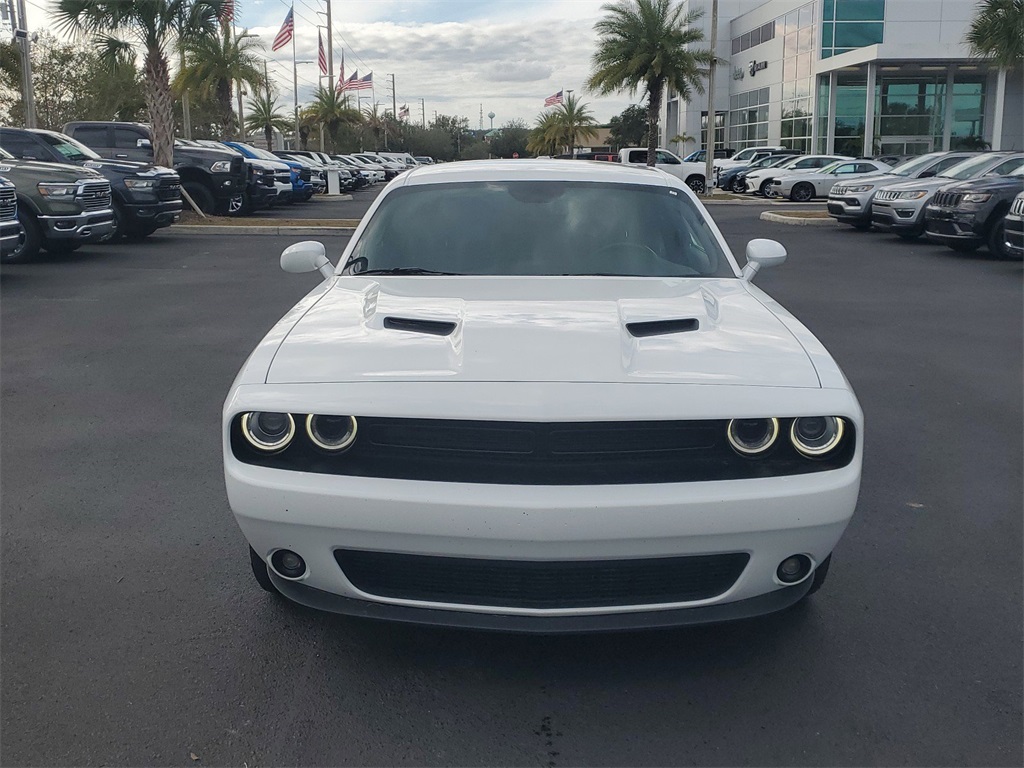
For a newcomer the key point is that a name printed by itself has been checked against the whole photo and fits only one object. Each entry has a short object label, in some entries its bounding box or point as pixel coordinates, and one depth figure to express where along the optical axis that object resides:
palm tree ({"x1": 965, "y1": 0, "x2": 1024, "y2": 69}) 30.25
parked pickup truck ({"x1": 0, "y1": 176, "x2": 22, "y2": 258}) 10.84
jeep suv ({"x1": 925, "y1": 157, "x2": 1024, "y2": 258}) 14.05
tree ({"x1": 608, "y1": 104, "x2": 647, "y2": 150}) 85.69
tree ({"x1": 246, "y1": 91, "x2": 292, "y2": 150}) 60.41
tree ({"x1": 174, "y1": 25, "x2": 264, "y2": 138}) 38.69
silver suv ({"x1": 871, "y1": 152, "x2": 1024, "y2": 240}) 16.33
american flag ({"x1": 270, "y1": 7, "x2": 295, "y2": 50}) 36.19
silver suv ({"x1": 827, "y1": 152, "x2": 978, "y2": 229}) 18.80
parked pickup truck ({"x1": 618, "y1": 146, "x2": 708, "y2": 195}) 36.42
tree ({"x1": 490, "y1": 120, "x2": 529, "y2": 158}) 118.19
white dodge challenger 2.66
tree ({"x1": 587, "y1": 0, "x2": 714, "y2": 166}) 38.34
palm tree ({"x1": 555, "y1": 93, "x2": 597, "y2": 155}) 80.50
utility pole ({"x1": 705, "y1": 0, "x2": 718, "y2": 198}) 36.78
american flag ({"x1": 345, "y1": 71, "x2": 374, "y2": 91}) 44.91
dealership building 43.44
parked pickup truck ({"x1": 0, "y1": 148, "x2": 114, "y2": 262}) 12.53
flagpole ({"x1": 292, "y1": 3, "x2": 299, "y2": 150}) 63.09
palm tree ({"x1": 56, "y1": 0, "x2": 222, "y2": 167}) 18.94
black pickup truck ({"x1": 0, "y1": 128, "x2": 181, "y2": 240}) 14.68
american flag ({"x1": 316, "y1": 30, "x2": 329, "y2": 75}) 47.28
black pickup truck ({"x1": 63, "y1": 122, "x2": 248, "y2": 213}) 20.34
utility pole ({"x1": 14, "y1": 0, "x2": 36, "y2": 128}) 23.14
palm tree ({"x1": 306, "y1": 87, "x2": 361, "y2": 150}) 61.49
